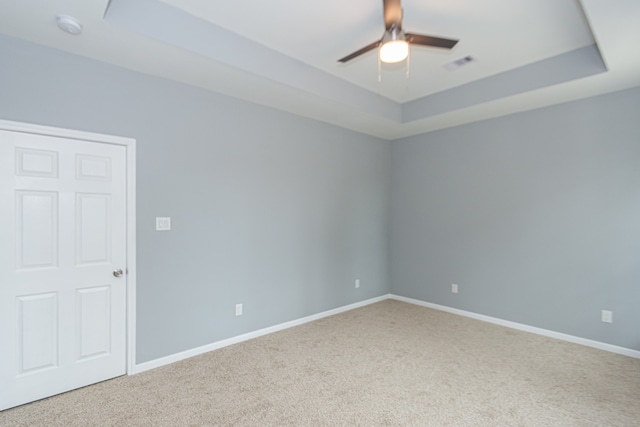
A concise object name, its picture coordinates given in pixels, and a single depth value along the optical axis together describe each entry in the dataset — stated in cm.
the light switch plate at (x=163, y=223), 294
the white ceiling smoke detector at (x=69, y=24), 210
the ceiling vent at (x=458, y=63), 315
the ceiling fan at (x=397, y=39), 204
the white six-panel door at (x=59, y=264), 230
